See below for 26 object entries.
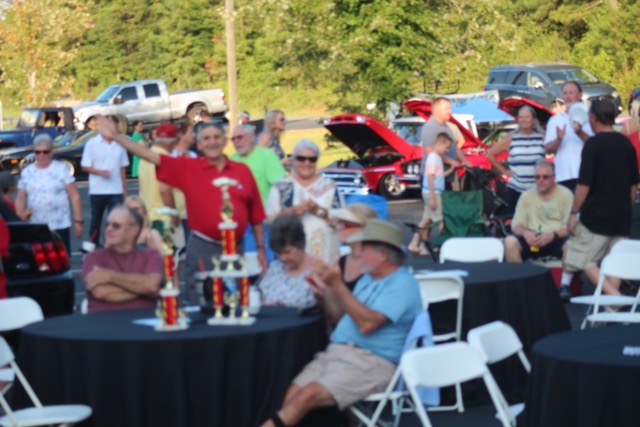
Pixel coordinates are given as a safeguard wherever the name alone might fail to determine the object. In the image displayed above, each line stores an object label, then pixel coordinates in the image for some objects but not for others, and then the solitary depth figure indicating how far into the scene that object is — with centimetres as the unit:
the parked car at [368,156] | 2314
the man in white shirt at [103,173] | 1596
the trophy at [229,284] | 779
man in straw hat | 755
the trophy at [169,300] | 757
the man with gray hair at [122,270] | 872
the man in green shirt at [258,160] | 1260
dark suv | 4022
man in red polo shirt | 994
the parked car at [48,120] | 4375
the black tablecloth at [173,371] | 738
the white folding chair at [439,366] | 686
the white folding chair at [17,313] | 870
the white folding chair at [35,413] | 740
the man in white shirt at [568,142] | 1522
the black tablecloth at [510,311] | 973
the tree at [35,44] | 5838
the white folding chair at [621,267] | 1062
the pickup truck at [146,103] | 4875
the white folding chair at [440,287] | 930
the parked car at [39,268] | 1116
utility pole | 3762
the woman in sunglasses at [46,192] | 1387
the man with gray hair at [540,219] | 1341
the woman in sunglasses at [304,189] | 1070
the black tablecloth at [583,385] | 659
